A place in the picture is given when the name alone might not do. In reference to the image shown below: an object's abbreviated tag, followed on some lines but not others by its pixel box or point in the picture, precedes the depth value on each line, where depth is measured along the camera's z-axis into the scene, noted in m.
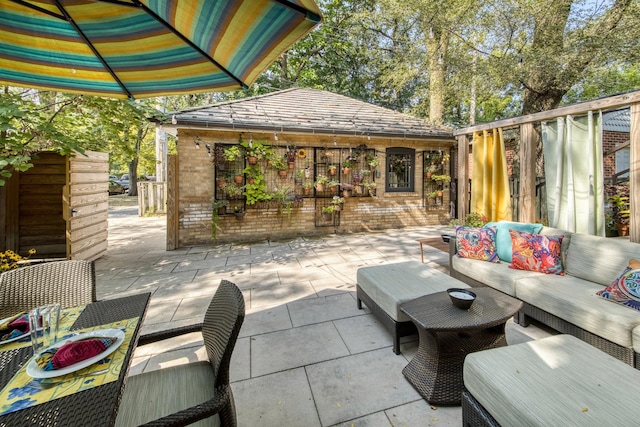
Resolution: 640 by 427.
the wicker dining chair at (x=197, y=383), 1.23
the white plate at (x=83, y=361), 1.12
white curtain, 3.27
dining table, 0.93
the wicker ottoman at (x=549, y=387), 1.24
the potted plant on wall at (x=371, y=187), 8.09
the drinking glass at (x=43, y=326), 1.32
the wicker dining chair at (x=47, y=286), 1.87
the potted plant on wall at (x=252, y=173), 7.14
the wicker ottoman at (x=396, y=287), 2.50
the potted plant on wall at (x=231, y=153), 6.82
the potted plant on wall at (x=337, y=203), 7.76
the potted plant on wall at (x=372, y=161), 8.11
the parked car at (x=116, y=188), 21.72
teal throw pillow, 3.62
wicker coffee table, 1.96
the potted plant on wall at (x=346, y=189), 7.86
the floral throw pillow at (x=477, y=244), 3.68
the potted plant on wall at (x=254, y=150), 7.05
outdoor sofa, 2.12
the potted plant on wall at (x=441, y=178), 8.77
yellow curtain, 4.46
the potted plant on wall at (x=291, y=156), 7.43
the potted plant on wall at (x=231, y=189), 6.87
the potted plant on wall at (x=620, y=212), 6.73
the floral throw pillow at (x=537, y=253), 3.14
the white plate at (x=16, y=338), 1.36
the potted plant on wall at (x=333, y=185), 7.73
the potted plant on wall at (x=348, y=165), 7.92
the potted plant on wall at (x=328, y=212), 7.79
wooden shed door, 4.74
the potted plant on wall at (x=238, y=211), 7.05
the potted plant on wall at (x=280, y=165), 7.26
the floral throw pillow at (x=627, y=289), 2.25
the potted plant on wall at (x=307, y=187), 7.71
